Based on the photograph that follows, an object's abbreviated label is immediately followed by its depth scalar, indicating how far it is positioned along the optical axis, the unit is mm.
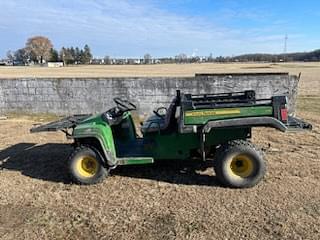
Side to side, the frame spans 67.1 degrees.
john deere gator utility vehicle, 3117
